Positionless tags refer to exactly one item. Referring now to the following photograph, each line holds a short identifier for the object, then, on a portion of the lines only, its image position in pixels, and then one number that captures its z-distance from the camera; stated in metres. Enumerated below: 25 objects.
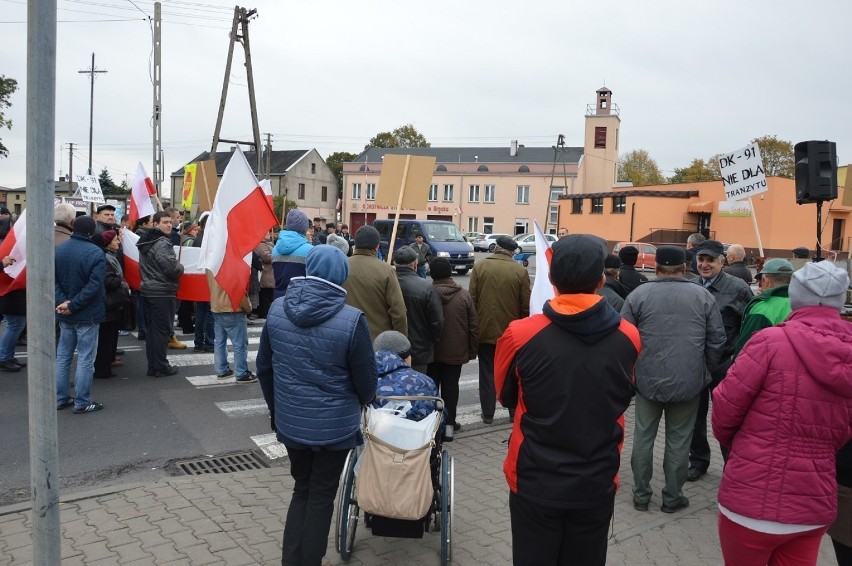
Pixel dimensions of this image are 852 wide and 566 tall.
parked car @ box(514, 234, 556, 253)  43.22
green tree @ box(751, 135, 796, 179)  64.38
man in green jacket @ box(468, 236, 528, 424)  6.95
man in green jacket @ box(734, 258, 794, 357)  4.15
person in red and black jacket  2.68
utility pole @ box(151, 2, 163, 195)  25.06
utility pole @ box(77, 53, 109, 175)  48.66
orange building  40.62
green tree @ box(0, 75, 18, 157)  35.84
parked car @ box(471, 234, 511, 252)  51.72
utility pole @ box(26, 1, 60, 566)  2.28
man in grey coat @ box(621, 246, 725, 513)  4.75
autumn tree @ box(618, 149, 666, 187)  84.19
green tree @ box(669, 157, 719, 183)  72.38
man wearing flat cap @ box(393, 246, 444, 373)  6.18
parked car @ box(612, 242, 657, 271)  32.94
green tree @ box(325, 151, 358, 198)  84.88
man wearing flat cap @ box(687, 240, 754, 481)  5.60
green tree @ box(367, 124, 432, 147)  82.94
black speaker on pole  7.77
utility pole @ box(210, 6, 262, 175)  22.53
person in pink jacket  2.76
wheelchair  3.84
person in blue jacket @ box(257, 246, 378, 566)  3.47
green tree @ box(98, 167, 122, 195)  76.34
